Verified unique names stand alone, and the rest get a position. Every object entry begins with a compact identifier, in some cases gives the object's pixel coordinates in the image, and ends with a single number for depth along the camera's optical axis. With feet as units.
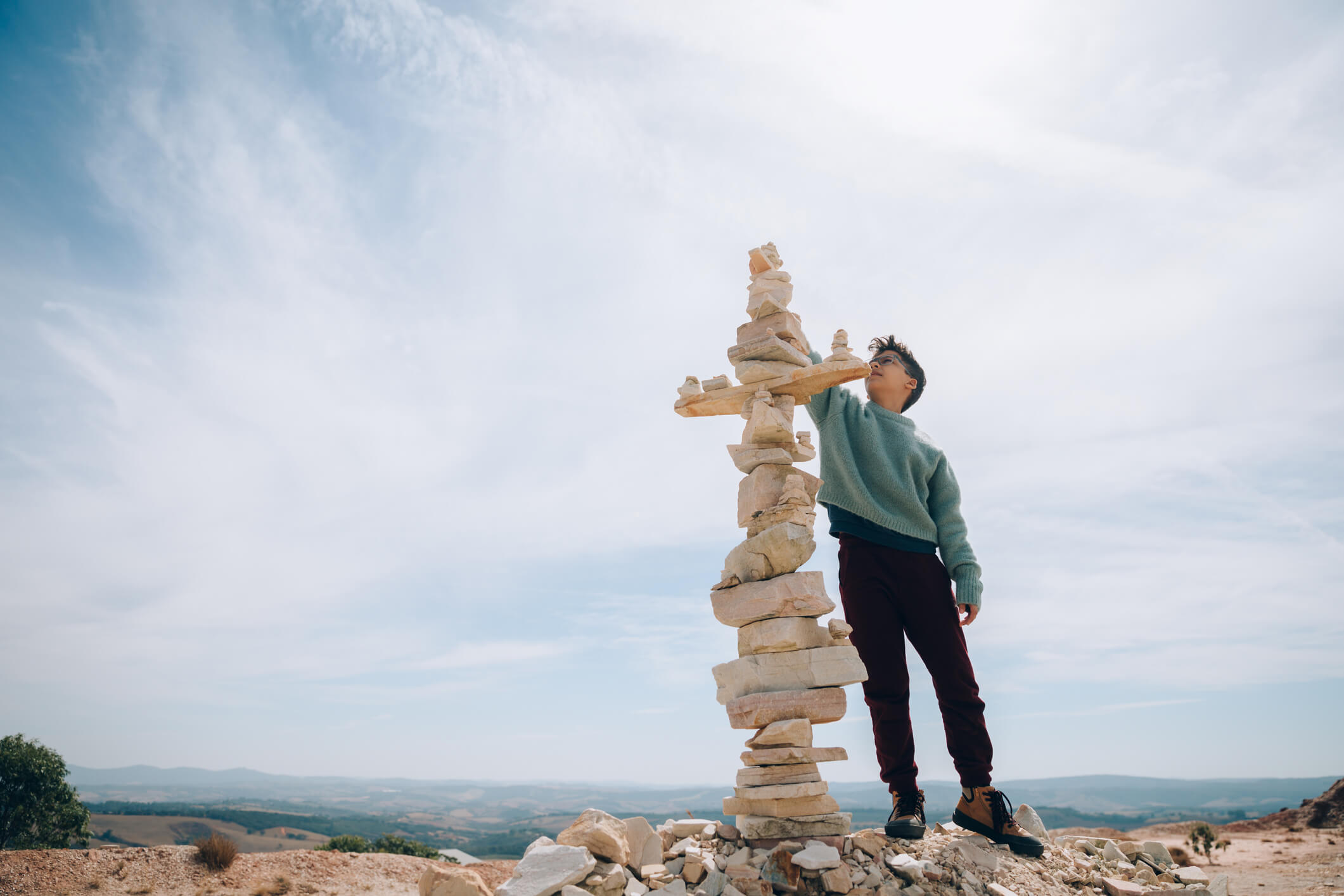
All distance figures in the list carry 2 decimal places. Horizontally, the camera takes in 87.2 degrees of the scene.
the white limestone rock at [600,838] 15.37
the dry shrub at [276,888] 24.80
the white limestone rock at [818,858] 15.11
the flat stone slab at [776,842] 16.37
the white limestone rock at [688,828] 18.35
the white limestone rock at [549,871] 13.99
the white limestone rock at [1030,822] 21.13
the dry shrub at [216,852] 26.96
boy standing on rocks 18.60
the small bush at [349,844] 36.65
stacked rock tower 17.02
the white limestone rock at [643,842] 16.29
